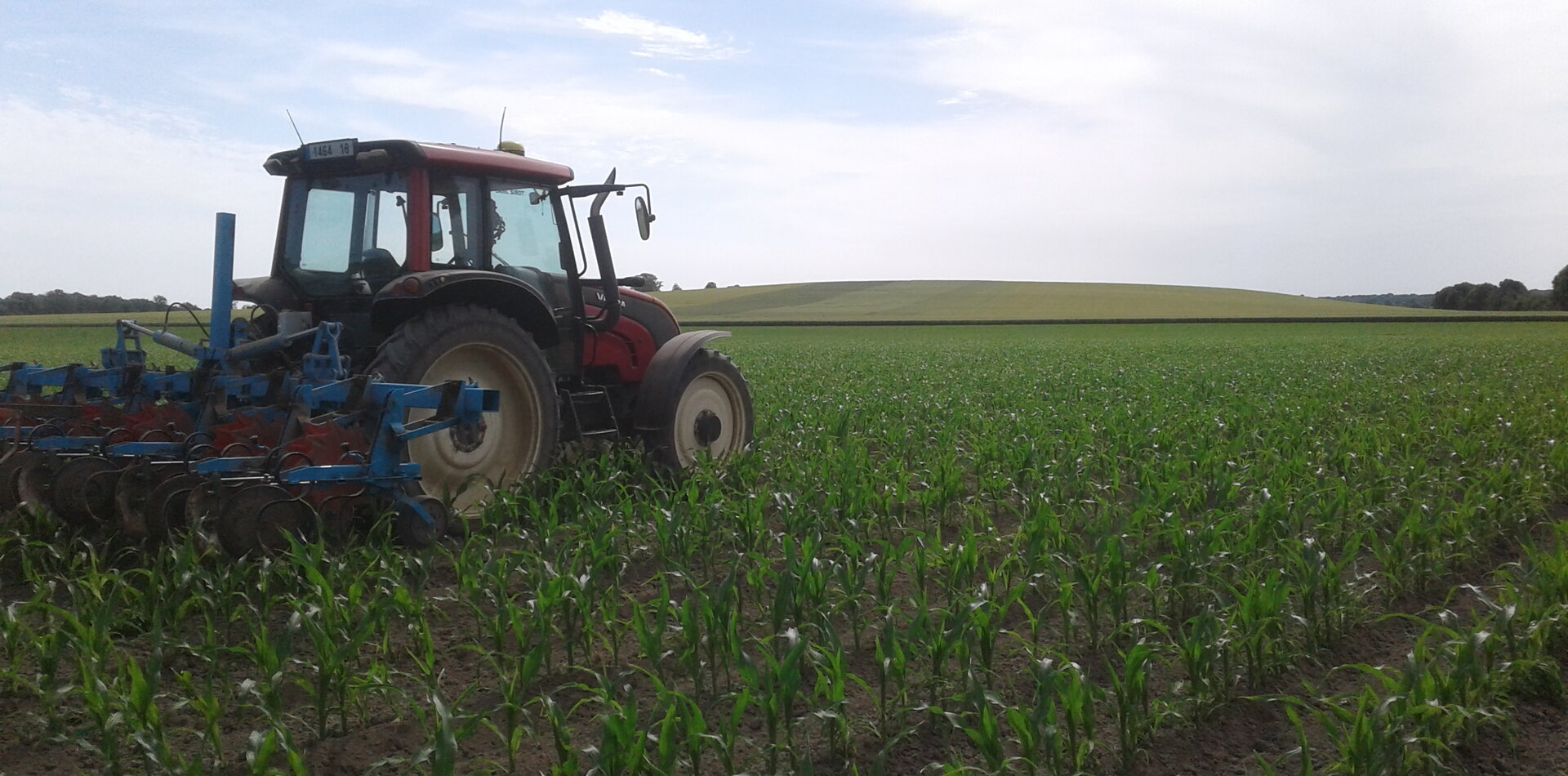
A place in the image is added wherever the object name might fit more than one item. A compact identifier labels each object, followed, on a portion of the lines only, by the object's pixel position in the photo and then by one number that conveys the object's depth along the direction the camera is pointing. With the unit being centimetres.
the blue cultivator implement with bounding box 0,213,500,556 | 447
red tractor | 560
